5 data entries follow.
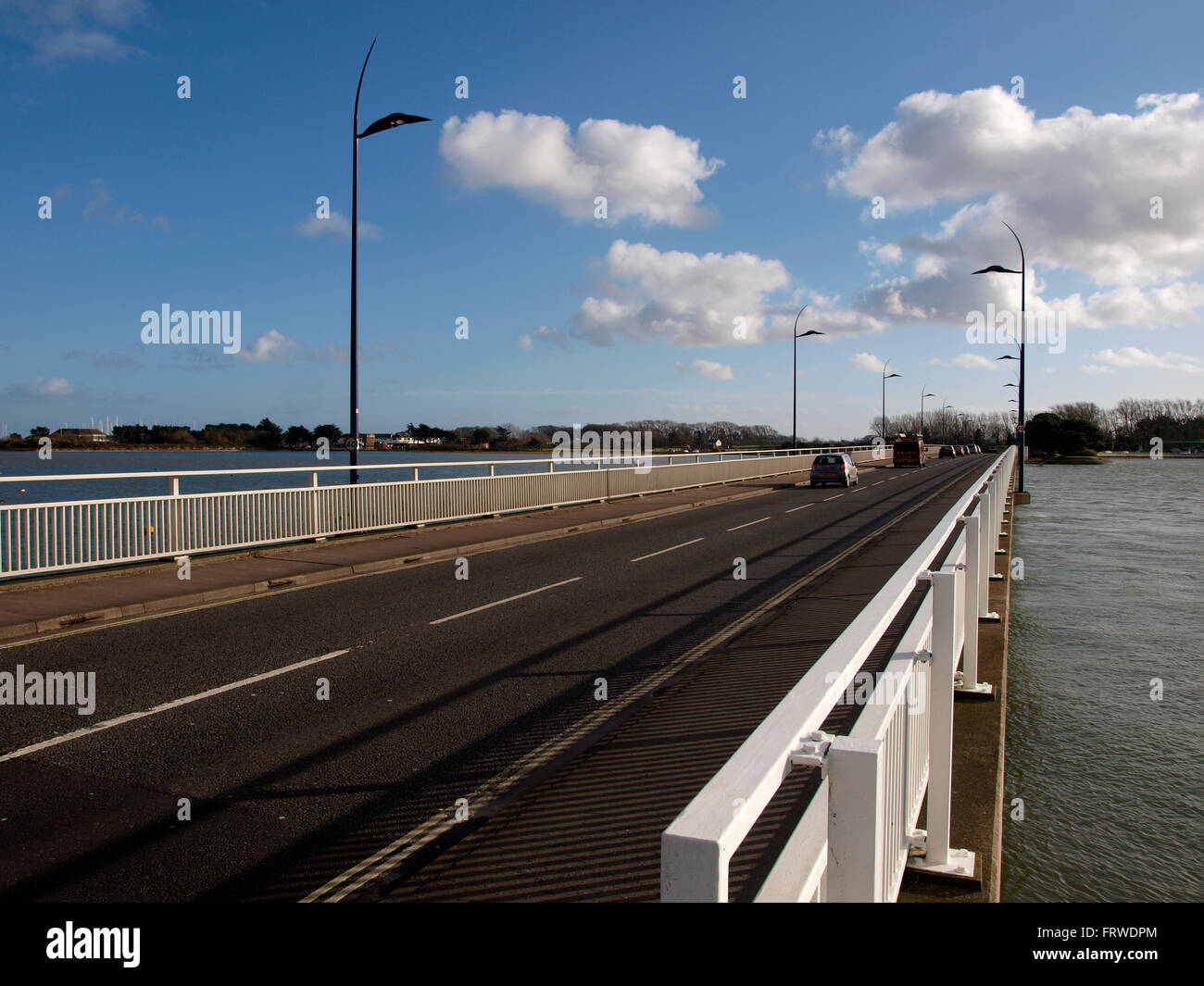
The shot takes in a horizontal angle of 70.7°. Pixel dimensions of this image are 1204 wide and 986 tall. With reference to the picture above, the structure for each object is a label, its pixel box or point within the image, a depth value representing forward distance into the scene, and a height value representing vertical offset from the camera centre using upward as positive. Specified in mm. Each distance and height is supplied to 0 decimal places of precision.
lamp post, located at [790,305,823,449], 44531 +2393
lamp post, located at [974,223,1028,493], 33347 +792
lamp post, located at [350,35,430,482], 17781 +3878
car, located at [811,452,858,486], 37469 -598
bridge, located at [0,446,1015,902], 3059 -1902
